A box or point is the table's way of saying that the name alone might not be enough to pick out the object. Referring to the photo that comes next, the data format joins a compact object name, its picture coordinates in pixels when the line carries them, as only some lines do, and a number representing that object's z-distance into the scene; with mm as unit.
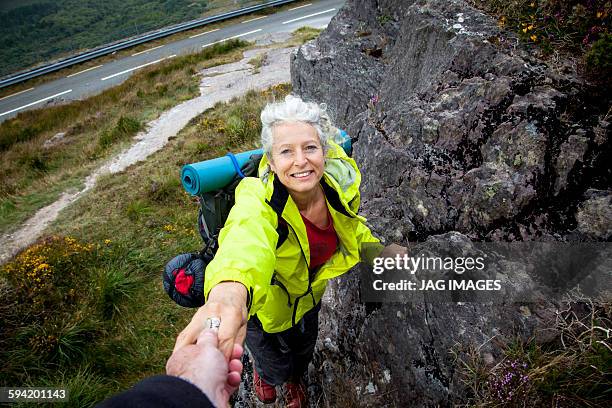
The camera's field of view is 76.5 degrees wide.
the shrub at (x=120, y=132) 13297
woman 1854
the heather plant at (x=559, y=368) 2090
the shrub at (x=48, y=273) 5812
